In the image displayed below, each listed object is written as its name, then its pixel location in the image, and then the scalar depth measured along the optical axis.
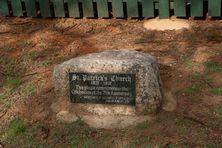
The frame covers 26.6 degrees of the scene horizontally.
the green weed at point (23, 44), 6.44
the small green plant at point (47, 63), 5.90
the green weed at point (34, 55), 6.10
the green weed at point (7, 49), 6.38
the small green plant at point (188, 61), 5.54
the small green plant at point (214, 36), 6.05
